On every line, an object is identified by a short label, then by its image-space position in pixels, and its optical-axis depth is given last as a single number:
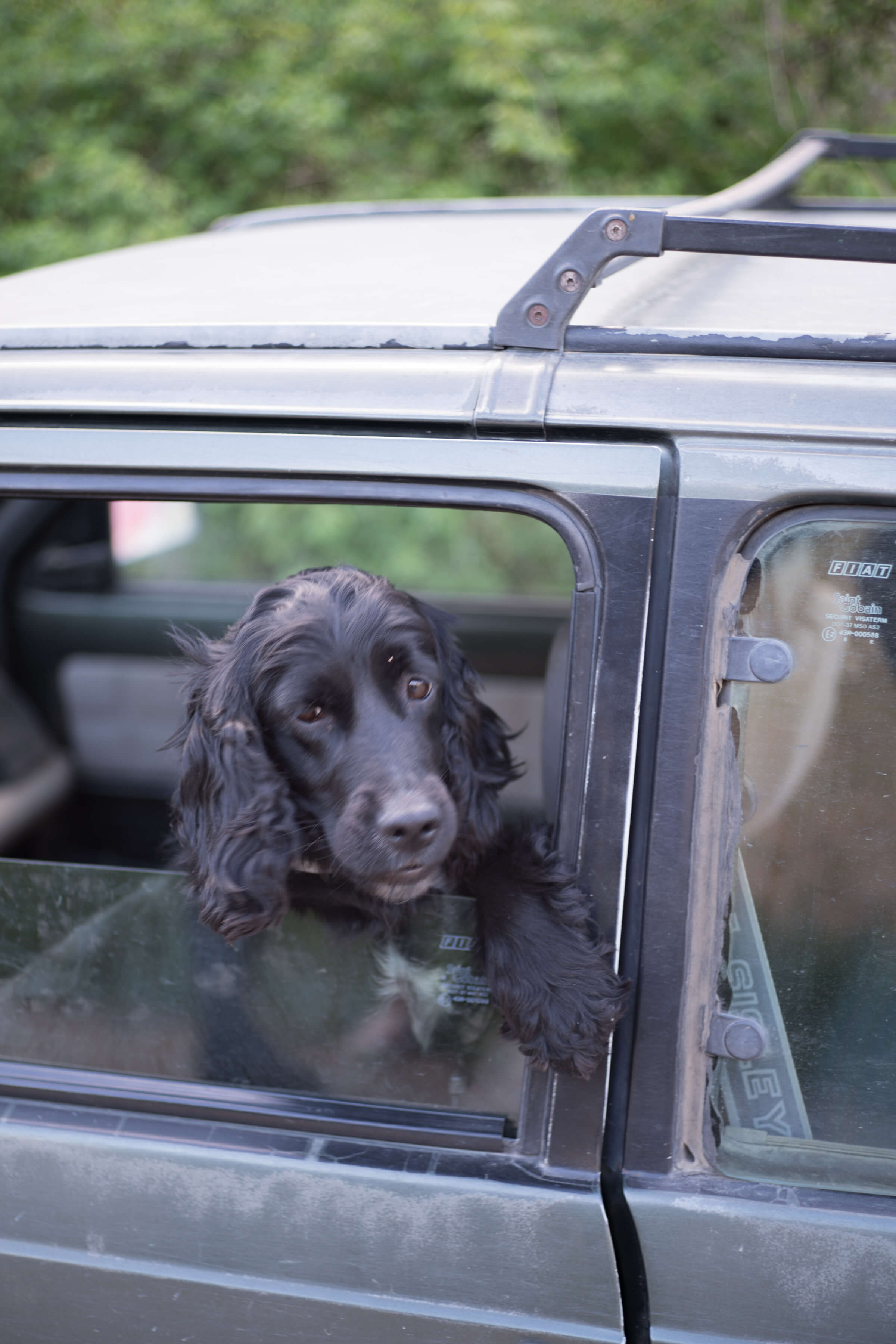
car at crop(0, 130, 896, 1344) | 1.30
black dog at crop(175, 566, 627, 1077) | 1.53
